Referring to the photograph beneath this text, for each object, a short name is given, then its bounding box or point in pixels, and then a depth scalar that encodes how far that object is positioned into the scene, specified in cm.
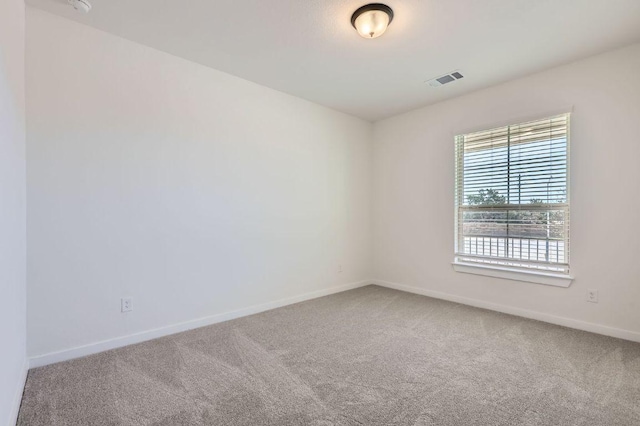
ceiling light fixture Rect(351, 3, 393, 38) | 221
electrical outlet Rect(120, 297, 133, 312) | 261
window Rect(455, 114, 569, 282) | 314
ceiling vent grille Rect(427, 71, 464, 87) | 327
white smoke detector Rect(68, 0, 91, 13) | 213
